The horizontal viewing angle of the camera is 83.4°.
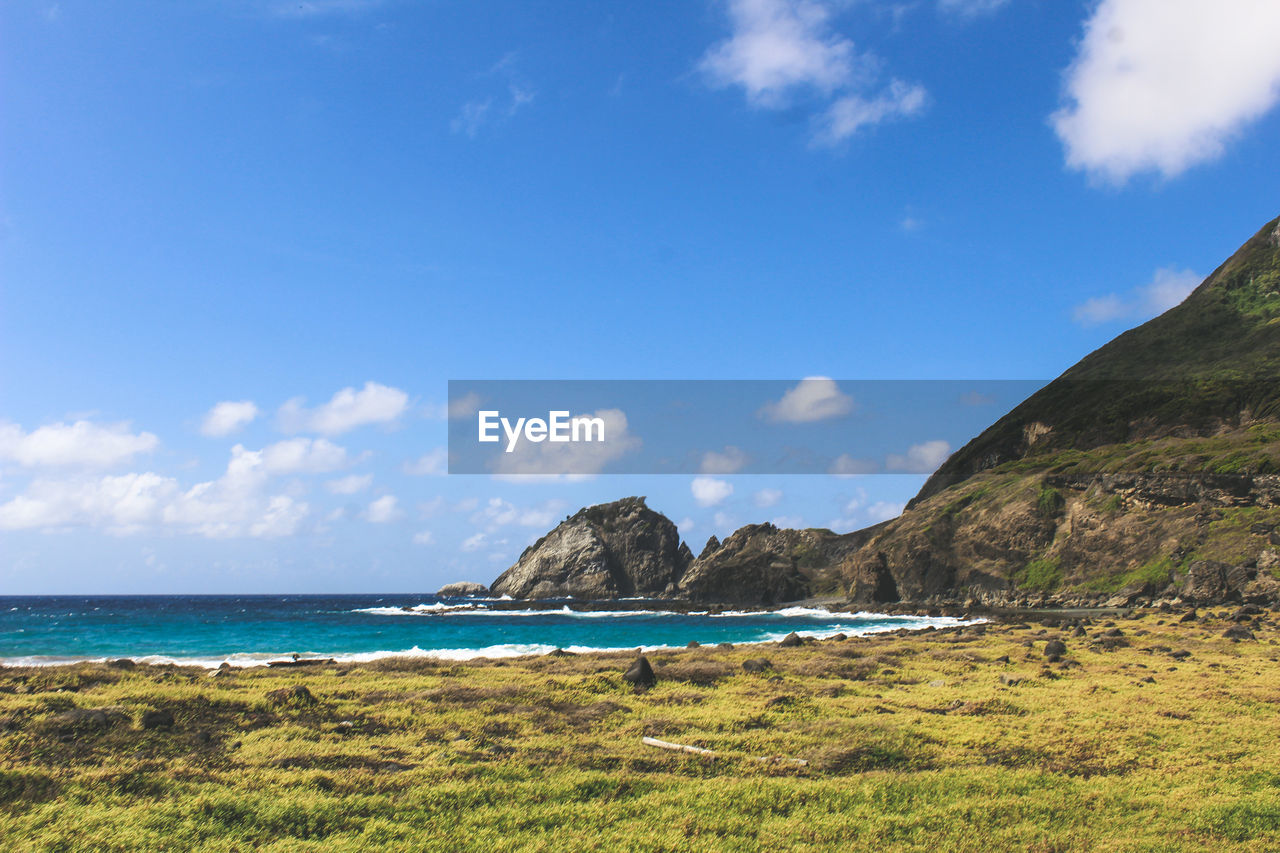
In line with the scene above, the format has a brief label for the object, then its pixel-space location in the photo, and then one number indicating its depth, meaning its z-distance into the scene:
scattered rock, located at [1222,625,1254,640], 37.06
